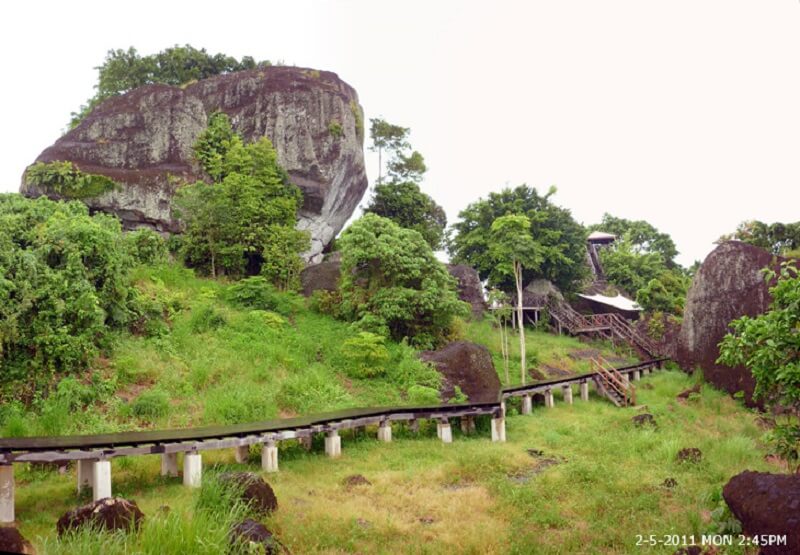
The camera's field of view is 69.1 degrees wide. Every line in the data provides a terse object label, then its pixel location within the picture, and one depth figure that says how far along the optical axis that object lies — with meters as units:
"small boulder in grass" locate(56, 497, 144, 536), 6.14
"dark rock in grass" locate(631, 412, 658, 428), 15.05
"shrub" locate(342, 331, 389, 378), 18.92
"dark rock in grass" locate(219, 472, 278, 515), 7.46
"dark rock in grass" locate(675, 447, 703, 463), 10.95
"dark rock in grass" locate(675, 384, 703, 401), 19.64
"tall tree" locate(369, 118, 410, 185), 37.34
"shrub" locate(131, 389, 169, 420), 13.42
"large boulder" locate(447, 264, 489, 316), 29.98
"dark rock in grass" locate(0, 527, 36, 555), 4.60
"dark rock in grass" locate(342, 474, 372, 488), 9.70
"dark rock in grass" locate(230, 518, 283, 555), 5.85
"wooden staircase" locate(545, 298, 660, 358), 31.86
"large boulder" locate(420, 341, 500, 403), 18.81
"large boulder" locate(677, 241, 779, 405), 19.27
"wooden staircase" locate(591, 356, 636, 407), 19.72
